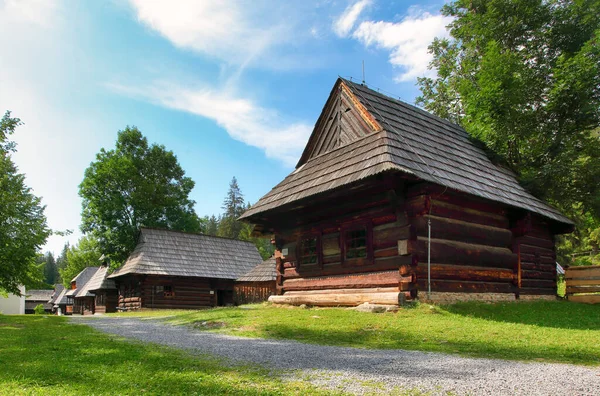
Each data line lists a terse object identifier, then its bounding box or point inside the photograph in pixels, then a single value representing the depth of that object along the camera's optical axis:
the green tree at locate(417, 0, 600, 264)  16.72
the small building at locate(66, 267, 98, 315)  38.98
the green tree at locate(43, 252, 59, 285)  96.12
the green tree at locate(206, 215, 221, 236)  77.29
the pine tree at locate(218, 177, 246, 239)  66.56
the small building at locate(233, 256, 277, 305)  25.41
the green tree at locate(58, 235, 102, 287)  58.36
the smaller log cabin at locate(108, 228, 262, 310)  26.39
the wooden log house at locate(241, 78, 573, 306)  11.09
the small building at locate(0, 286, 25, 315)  53.22
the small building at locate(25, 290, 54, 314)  70.86
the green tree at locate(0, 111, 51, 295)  13.26
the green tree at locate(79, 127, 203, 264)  35.31
